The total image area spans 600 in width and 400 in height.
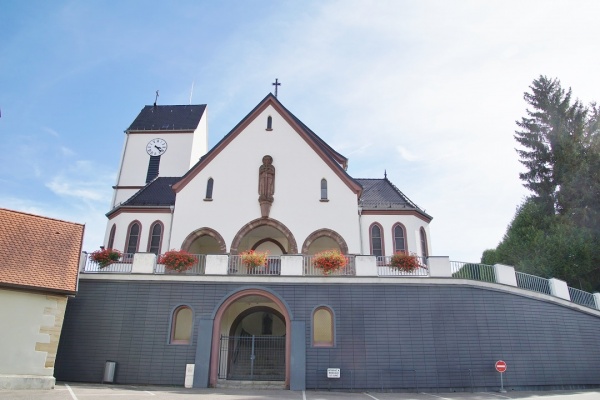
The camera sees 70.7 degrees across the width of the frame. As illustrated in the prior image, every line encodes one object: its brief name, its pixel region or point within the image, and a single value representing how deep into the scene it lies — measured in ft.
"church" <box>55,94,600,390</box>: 52.95
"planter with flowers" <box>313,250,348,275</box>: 56.85
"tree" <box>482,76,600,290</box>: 89.66
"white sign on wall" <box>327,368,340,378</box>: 51.96
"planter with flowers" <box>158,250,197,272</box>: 58.54
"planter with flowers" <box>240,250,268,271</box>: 58.03
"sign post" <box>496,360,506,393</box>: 51.04
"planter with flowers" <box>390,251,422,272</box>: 58.29
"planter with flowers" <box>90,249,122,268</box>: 60.49
